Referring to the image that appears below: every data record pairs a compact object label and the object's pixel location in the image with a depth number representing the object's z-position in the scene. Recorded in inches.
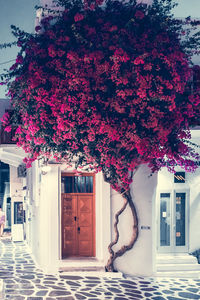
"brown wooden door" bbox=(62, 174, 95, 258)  585.6
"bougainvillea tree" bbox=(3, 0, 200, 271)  410.0
